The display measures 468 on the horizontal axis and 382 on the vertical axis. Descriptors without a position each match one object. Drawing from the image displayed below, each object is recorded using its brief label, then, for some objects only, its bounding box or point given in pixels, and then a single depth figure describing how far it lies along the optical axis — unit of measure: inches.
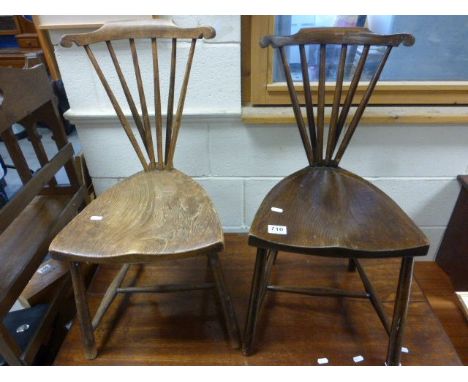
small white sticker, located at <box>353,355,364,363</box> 35.5
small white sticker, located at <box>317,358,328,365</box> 35.4
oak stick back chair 27.3
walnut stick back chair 27.7
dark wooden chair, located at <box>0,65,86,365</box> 32.1
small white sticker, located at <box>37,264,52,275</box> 45.5
